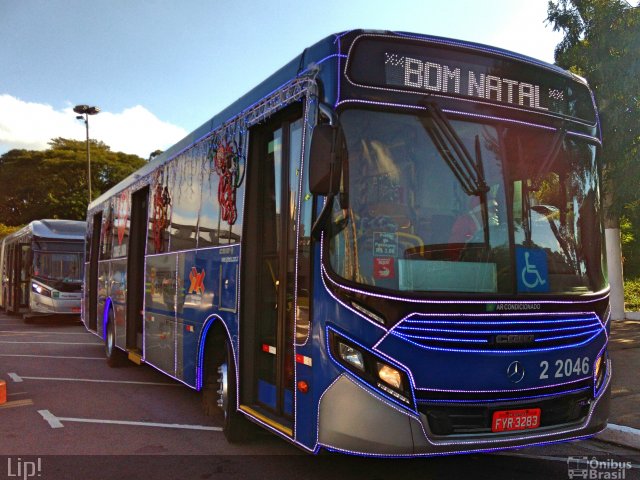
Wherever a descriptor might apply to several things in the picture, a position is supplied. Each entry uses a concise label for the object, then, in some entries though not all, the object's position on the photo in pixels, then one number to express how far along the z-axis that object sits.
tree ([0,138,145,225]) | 50.22
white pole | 15.18
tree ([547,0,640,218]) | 12.25
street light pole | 37.03
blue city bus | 4.30
